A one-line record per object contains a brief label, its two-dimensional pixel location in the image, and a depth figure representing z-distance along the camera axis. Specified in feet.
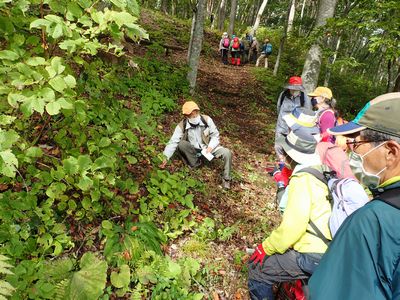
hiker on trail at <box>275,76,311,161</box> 21.15
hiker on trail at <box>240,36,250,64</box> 63.88
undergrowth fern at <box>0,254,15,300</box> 5.49
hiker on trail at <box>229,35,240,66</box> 60.75
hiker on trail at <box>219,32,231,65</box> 59.00
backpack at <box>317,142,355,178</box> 9.34
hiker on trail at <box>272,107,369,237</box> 8.05
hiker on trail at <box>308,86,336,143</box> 17.53
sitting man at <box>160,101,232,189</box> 19.21
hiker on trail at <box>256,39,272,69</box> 62.03
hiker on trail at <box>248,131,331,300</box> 8.49
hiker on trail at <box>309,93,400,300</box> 4.31
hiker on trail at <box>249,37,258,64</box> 66.54
